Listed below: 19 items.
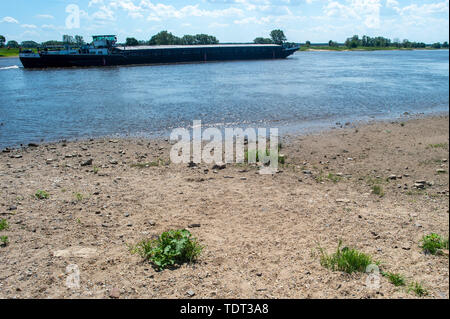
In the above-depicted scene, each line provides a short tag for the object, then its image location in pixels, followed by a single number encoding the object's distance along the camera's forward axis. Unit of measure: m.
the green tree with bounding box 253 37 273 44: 164.32
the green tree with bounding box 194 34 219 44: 153.07
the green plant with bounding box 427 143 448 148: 11.83
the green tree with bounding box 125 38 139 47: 116.53
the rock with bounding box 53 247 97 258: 5.91
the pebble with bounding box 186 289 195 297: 4.88
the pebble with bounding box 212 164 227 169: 11.08
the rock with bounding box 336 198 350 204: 8.24
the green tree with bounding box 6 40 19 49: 149.75
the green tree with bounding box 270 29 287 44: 151.50
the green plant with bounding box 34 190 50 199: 8.34
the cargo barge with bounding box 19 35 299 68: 69.75
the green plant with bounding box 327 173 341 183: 9.89
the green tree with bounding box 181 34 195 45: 148.12
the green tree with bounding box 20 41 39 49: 88.62
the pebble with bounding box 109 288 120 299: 4.80
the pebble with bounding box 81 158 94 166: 11.45
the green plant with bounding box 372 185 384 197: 8.78
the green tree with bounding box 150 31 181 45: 138.00
